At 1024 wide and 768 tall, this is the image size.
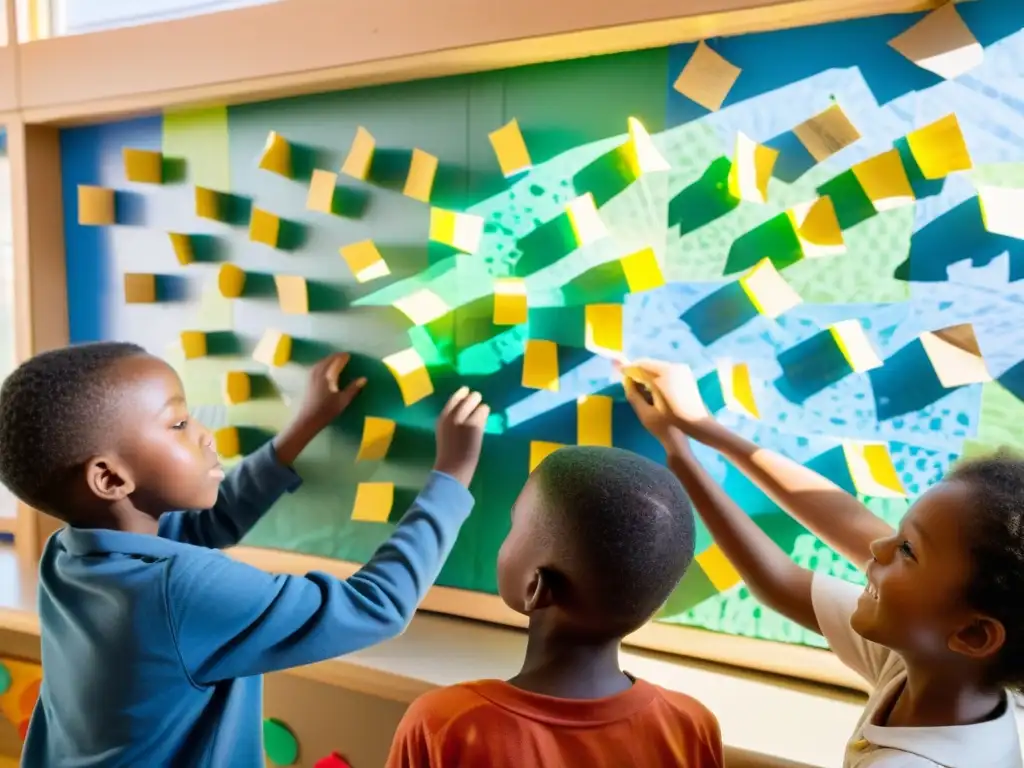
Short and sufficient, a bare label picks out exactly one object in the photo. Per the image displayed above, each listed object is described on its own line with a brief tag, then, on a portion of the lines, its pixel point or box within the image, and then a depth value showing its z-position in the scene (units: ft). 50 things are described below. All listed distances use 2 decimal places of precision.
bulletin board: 2.80
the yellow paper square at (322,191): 3.75
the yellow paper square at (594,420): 3.31
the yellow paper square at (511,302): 3.40
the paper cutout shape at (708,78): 3.02
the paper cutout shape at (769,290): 3.01
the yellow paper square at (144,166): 4.18
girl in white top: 1.90
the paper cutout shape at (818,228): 2.92
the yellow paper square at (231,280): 4.02
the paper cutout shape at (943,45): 2.69
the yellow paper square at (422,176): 3.54
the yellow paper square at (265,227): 3.90
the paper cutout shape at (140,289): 4.27
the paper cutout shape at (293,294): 3.88
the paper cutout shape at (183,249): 4.16
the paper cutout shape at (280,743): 3.56
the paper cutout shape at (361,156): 3.64
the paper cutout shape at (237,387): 4.07
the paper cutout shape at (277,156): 3.80
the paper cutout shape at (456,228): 3.45
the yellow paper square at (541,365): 3.39
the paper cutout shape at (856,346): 2.92
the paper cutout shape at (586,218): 3.24
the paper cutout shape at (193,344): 4.18
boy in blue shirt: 2.45
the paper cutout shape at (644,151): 3.12
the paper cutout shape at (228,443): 4.15
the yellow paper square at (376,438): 3.76
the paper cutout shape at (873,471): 2.90
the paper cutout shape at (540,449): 3.40
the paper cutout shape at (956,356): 2.79
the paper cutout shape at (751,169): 2.98
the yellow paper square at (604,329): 3.26
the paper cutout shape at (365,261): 3.68
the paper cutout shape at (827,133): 2.88
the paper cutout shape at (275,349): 3.95
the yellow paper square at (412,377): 3.61
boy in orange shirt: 2.10
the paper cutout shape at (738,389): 3.11
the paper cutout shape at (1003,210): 2.70
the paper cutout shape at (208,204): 4.05
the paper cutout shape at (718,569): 3.17
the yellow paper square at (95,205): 4.38
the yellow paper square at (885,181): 2.83
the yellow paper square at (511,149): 3.34
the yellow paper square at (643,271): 3.19
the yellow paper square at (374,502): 3.79
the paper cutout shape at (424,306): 3.58
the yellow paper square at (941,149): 2.74
